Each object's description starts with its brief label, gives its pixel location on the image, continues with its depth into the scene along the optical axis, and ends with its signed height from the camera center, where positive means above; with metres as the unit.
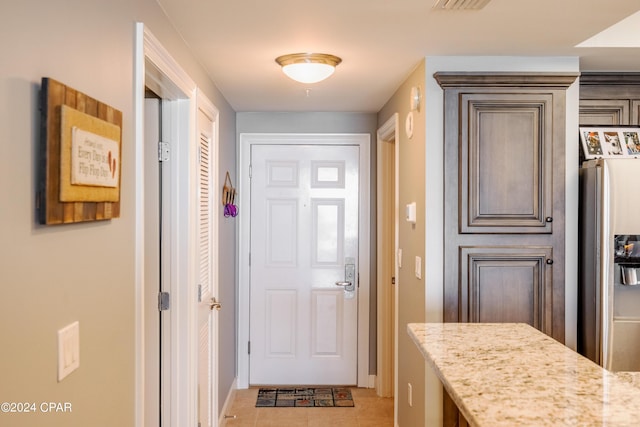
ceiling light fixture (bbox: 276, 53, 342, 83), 2.77 +0.76
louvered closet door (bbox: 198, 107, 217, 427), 3.02 -0.40
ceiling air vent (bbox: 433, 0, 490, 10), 2.00 +0.78
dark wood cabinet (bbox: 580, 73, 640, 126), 3.06 +0.66
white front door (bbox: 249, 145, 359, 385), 4.54 -0.28
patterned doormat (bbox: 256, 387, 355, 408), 4.22 -1.42
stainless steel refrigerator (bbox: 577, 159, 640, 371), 2.58 -0.21
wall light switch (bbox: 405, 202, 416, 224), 3.08 +0.03
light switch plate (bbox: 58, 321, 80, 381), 1.24 -0.31
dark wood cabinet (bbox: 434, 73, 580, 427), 2.80 +0.09
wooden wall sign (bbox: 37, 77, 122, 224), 1.12 +0.13
